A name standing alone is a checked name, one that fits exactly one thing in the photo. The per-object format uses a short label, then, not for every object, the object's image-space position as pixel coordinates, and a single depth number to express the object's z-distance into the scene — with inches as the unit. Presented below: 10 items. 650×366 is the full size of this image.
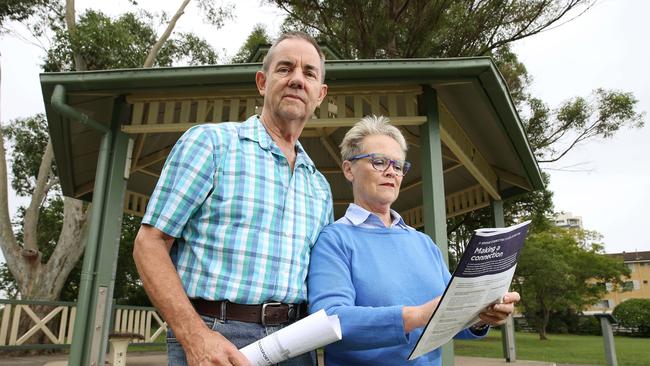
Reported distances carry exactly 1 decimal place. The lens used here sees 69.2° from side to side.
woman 57.5
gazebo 173.3
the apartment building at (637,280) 2261.6
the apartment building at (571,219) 3849.9
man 52.9
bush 1289.4
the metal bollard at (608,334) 181.8
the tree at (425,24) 469.1
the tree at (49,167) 501.0
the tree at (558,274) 1000.2
